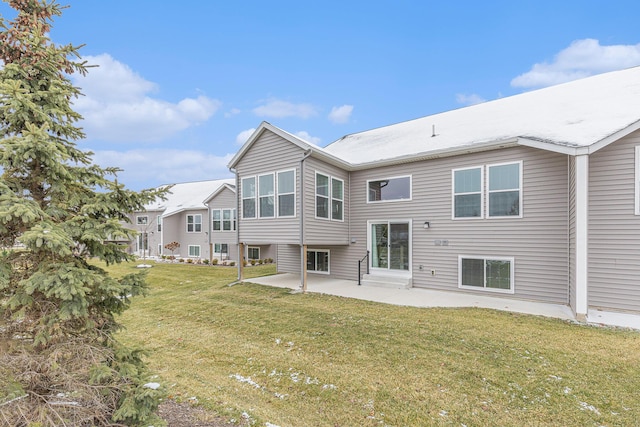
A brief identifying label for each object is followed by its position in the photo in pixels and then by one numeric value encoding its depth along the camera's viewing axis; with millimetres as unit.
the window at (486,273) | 8445
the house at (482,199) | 6895
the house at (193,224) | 19234
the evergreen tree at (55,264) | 2250
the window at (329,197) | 10164
